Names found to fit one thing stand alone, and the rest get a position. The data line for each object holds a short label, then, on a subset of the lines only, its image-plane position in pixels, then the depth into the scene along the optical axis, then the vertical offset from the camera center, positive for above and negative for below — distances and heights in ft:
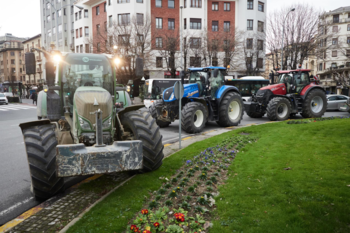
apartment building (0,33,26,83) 280.90 +26.54
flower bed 12.22 -5.88
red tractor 48.44 -1.29
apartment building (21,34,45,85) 217.83 +27.96
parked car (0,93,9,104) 110.01 -4.69
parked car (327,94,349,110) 68.64 -3.32
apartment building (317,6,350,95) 91.59 +19.89
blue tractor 38.73 -2.05
